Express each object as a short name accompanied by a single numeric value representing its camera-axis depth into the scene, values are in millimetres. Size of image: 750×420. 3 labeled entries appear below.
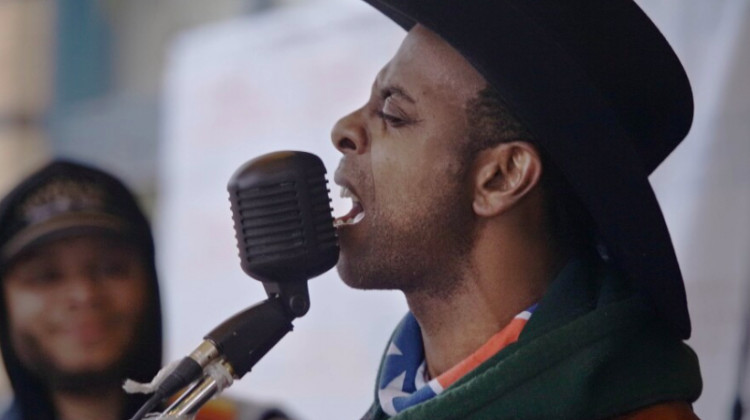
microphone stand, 3232
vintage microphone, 3270
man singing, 3317
